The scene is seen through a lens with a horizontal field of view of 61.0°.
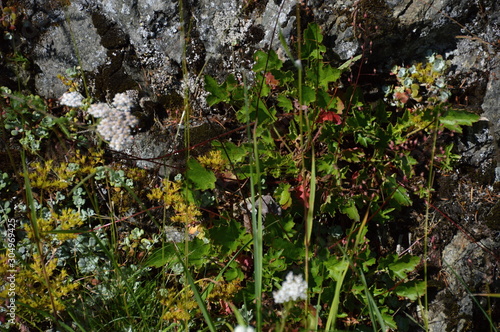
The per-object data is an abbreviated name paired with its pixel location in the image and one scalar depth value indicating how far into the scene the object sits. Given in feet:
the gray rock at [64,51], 9.50
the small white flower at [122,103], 7.83
